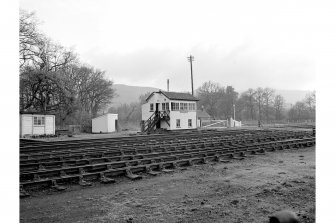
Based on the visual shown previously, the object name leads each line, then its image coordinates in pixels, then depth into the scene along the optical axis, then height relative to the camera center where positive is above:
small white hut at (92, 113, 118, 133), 37.56 -0.92
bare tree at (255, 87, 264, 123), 83.44 +5.94
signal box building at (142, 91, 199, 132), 32.97 +0.72
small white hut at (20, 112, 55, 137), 27.21 -0.60
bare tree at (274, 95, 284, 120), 80.00 +3.48
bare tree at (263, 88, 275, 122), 82.88 +5.70
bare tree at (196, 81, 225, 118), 75.00 +4.57
